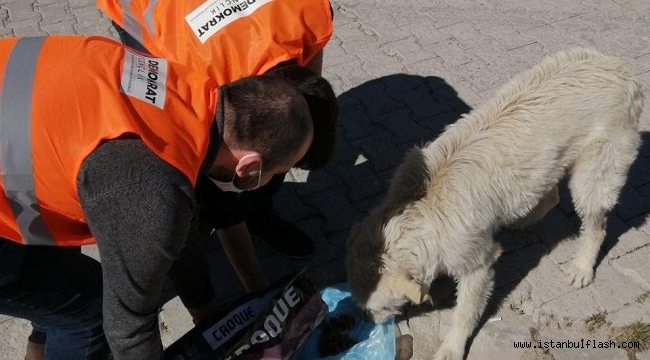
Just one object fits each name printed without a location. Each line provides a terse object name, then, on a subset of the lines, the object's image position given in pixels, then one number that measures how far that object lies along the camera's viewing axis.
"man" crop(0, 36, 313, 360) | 1.98
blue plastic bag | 3.58
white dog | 3.22
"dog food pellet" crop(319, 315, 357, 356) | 3.62
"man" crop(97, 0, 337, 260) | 2.96
